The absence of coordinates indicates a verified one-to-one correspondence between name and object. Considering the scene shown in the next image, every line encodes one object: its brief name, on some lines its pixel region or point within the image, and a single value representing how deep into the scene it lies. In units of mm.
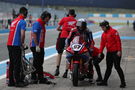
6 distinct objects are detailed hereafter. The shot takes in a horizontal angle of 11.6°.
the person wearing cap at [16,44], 13477
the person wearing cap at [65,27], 16738
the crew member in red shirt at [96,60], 14669
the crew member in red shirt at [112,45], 13927
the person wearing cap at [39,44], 14007
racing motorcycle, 13843
